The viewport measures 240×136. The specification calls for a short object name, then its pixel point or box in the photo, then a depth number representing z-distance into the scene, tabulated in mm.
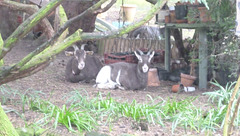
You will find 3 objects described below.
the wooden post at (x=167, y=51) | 10625
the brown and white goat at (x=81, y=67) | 9453
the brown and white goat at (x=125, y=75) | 8789
